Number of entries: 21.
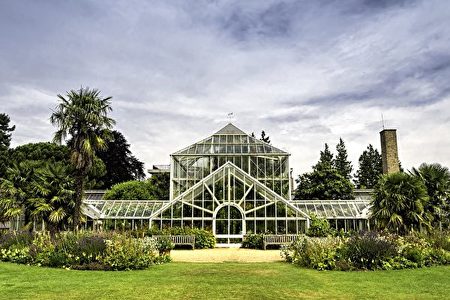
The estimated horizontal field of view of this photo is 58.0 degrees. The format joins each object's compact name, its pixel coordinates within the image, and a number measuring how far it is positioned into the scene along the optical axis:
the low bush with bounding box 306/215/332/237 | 22.45
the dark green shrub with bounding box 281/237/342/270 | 11.91
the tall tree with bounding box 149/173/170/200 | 33.56
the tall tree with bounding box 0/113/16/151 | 39.65
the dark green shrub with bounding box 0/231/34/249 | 14.36
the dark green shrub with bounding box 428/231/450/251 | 13.73
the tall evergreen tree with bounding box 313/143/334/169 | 56.25
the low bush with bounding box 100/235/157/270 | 11.70
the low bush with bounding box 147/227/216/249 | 21.91
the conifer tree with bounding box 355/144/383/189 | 53.94
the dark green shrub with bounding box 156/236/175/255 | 17.09
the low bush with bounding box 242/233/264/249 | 21.83
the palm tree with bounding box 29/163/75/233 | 18.09
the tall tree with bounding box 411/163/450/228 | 18.56
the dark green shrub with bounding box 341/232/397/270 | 11.73
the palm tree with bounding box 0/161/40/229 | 18.34
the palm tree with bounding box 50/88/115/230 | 18.38
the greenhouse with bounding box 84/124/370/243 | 23.47
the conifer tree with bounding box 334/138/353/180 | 57.12
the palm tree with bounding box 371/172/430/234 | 17.22
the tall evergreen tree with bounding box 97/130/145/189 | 42.94
